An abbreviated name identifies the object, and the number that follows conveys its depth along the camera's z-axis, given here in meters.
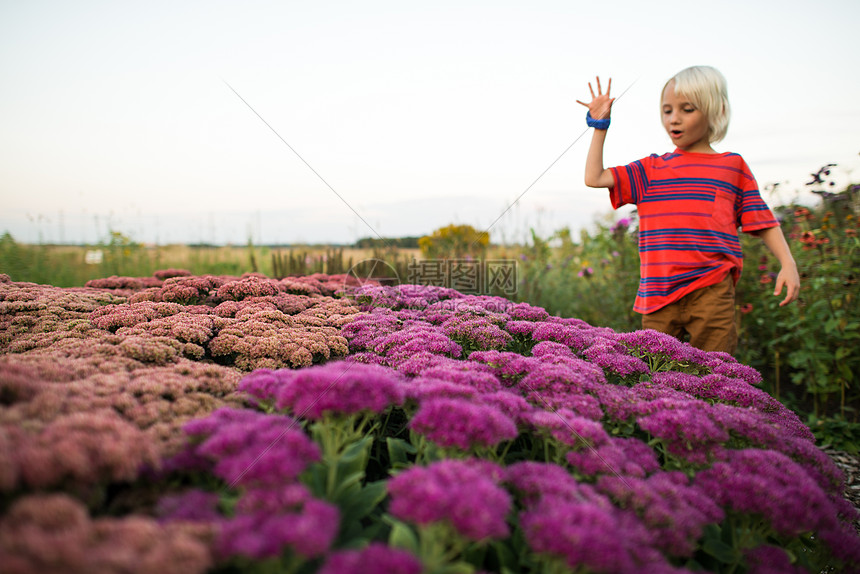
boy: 1.78
